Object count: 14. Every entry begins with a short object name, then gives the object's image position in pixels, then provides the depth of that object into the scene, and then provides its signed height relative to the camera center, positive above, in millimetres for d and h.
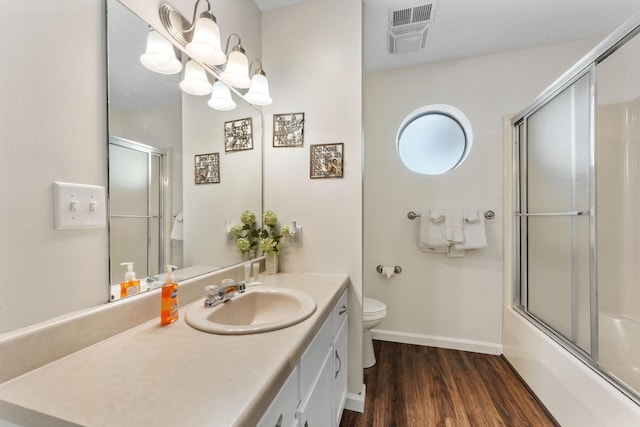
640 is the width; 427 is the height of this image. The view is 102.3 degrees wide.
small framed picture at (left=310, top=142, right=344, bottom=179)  1502 +309
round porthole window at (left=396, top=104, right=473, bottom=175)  2335 +684
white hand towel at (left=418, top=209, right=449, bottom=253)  2098 -157
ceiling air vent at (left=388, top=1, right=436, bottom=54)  1687 +1322
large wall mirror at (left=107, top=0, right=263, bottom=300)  822 +176
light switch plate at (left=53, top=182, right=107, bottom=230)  662 +19
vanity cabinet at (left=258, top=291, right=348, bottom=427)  663 -580
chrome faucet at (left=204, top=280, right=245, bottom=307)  970 -320
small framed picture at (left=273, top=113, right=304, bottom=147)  1576 +516
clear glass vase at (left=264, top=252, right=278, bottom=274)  1550 -304
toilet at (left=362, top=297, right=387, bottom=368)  1821 -771
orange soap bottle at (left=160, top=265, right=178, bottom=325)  825 -295
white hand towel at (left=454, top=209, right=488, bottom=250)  2037 -152
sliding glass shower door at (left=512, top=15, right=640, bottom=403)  1369 +12
